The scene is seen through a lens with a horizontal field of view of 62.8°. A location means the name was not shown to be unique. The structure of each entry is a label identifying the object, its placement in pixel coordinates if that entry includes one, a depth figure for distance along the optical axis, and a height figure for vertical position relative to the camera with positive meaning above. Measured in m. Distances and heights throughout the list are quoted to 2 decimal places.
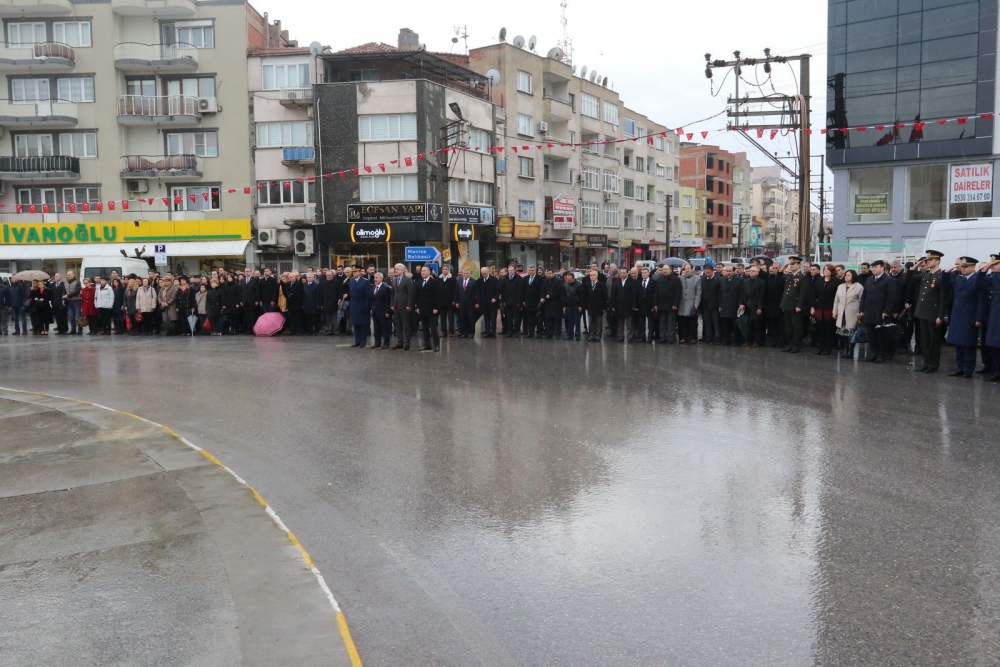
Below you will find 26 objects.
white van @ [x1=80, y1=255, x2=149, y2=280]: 35.09 +0.24
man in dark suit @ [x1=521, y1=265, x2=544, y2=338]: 19.98 -0.74
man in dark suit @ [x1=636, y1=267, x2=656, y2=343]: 18.52 -0.93
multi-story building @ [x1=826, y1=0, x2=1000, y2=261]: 30.69 +5.80
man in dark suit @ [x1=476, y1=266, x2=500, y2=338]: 20.34 -0.66
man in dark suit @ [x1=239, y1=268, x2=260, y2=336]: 22.25 -0.73
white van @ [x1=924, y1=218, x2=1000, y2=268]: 16.95 +0.50
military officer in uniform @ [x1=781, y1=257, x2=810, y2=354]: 16.22 -0.81
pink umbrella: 21.80 -1.45
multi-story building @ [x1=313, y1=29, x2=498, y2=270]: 42.19 +5.87
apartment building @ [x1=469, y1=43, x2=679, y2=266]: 50.66 +7.15
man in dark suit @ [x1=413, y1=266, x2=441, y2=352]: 17.25 -0.76
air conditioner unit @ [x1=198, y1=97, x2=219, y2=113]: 42.84 +8.68
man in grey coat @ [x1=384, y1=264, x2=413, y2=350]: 17.28 -0.72
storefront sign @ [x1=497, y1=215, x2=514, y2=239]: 47.94 +2.40
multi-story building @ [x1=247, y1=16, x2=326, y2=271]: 43.09 +6.33
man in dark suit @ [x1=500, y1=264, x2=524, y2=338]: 20.14 -0.71
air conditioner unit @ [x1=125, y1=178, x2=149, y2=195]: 43.56 +4.58
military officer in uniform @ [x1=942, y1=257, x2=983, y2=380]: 12.84 -0.88
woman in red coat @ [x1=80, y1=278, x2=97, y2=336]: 23.84 -0.88
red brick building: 91.38 +9.30
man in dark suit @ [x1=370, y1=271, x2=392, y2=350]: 17.98 -0.87
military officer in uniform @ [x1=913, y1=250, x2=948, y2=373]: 13.50 -0.81
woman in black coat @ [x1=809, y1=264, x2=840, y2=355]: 15.90 -0.84
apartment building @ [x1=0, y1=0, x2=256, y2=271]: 42.44 +8.01
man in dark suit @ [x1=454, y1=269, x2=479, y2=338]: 20.31 -0.93
